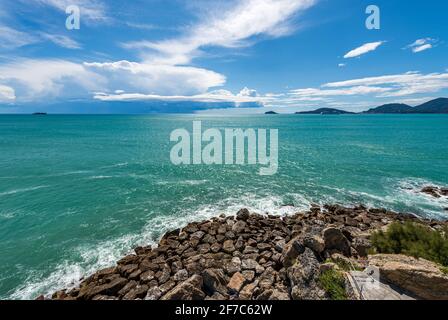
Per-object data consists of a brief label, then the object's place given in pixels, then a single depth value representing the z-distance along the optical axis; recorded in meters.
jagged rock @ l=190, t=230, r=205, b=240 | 17.84
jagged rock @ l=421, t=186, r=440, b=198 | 26.62
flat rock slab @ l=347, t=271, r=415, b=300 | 7.46
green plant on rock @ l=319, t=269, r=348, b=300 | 8.48
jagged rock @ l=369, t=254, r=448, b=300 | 7.58
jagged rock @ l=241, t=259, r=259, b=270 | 13.62
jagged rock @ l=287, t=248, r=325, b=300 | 9.45
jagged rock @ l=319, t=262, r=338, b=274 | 9.59
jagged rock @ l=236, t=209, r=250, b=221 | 20.88
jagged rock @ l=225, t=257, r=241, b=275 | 13.44
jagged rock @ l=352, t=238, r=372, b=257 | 12.27
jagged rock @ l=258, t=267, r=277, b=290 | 11.59
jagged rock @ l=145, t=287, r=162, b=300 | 11.78
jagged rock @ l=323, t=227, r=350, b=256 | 12.16
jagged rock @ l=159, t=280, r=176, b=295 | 12.14
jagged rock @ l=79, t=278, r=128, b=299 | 12.43
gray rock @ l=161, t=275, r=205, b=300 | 10.38
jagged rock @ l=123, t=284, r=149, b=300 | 12.12
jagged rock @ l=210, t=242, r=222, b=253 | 16.27
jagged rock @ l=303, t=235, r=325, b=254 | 11.92
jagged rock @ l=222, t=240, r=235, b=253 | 16.13
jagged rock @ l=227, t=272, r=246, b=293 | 12.00
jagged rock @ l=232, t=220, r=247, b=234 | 18.66
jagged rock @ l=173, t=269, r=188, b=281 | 12.85
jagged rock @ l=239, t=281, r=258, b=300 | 11.42
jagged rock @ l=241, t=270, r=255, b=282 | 12.69
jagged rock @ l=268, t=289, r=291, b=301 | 10.13
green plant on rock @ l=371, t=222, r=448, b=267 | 10.30
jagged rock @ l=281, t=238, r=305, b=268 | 12.34
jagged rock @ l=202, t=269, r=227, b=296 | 11.62
